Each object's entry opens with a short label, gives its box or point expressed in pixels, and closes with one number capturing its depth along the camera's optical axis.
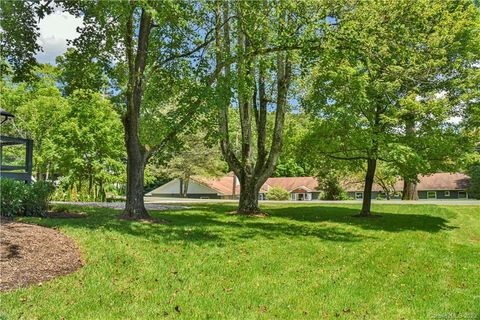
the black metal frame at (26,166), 13.92
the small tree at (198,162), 43.53
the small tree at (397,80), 13.28
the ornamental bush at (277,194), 44.31
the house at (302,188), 56.91
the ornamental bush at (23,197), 10.66
